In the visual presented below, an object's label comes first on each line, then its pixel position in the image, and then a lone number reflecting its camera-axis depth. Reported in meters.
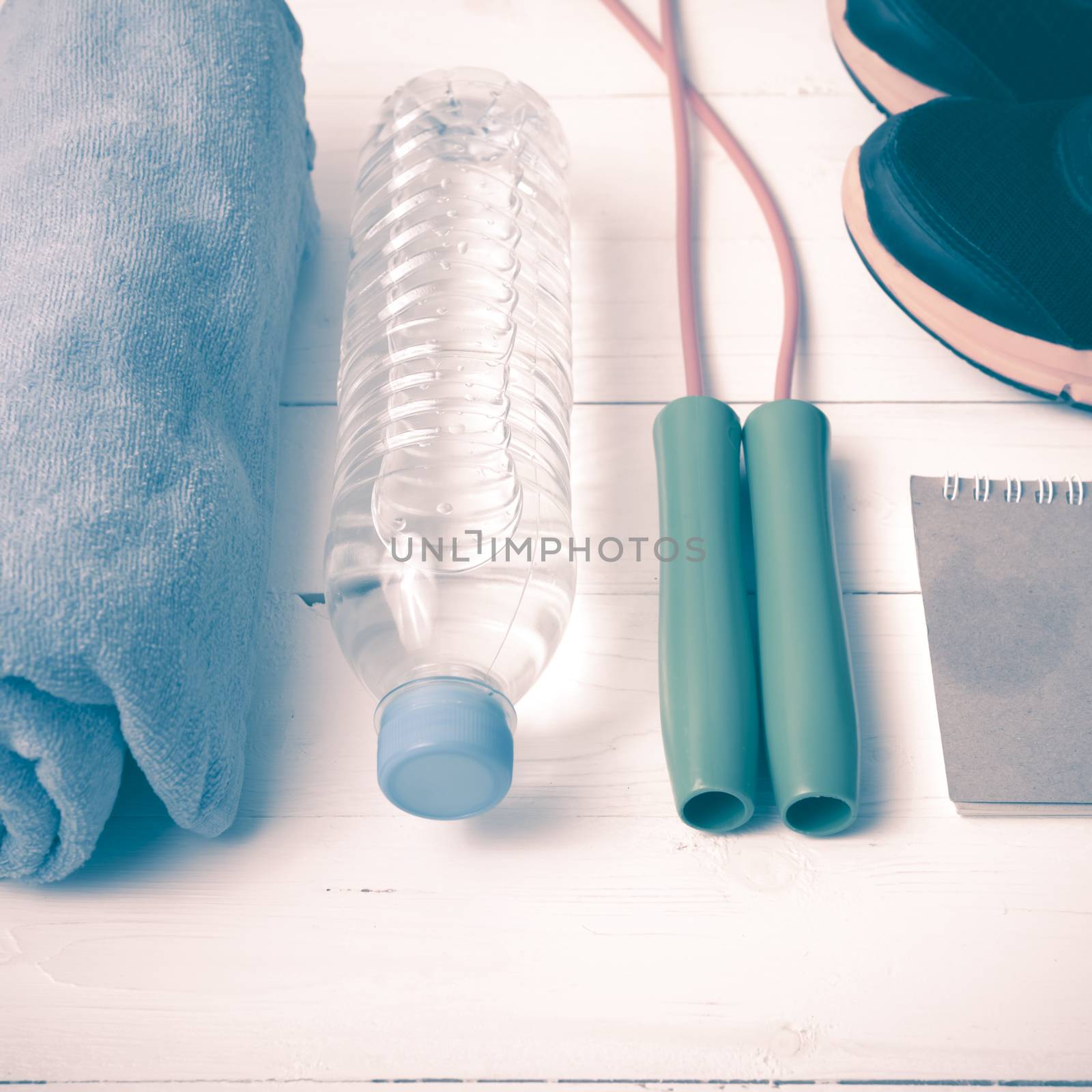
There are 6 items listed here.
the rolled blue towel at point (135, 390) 0.46
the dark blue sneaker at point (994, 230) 0.67
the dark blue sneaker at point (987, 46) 0.79
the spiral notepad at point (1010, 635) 0.57
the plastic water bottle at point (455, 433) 0.52
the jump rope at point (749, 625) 0.52
